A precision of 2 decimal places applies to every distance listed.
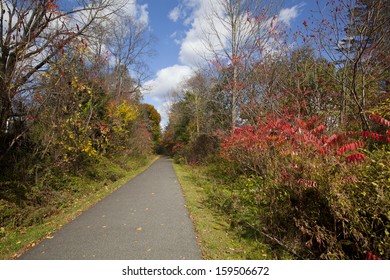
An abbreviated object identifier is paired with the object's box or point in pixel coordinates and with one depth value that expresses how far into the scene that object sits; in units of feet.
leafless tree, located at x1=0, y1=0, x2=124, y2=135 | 17.93
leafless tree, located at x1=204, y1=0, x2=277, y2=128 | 25.94
